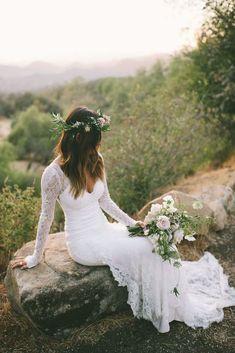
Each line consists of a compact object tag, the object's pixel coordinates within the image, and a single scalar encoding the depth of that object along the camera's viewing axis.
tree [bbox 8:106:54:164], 23.66
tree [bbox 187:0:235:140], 9.90
